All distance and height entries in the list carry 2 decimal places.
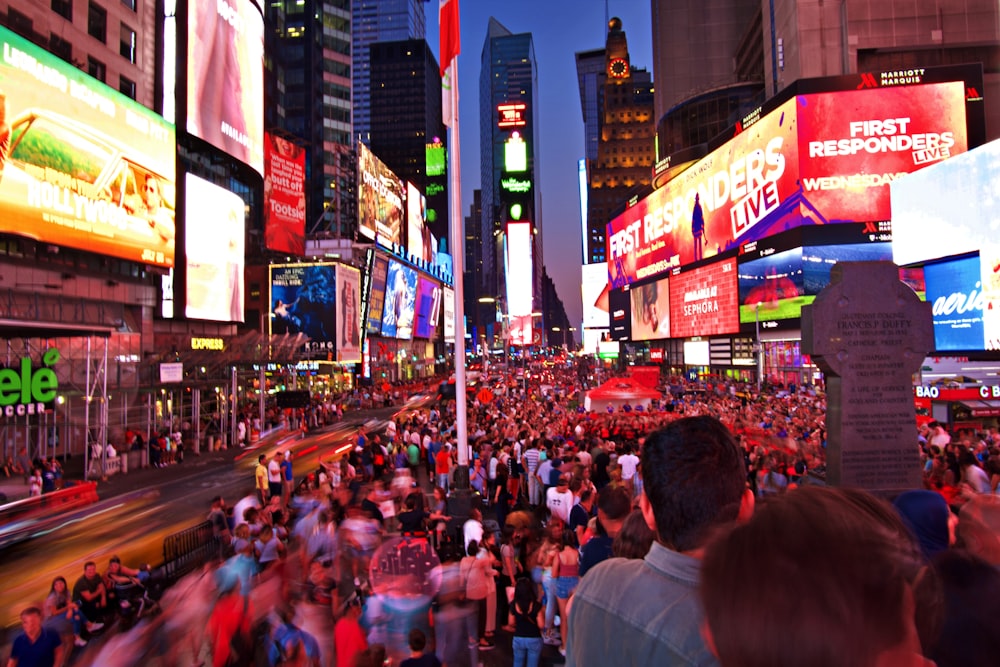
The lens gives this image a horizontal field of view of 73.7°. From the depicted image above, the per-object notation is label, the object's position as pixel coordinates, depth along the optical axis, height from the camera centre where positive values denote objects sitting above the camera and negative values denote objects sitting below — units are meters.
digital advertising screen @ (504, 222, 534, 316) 97.81 +13.78
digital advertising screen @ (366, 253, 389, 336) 63.31 +5.94
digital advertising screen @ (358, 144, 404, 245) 63.12 +16.19
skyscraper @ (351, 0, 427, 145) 191.50 +76.89
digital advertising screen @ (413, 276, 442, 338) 83.57 +6.56
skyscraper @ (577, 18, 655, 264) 158.88 +50.25
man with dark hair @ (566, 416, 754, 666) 1.96 -0.69
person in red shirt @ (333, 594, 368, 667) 5.48 -2.38
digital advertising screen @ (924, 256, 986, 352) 30.38 +2.04
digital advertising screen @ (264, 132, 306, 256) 49.47 +12.48
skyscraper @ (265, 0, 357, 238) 81.50 +34.63
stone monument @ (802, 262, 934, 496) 7.41 -0.16
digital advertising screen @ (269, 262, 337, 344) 53.69 +4.64
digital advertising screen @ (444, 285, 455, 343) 106.88 +6.92
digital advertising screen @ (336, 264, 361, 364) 55.03 +3.68
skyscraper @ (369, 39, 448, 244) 172.62 +65.48
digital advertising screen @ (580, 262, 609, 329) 106.88 +9.56
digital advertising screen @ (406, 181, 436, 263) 81.50 +16.72
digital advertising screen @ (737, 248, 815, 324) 42.72 +4.21
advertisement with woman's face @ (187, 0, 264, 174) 34.78 +16.04
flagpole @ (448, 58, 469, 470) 13.69 +2.02
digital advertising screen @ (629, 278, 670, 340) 66.06 +4.37
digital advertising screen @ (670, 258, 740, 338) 51.09 +4.13
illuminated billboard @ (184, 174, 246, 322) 34.62 +6.06
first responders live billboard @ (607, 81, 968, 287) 41.47 +12.66
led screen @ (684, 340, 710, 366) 59.06 -0.22
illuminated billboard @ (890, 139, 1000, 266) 27.56 +6.33
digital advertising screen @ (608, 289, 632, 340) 79.19 +4.69
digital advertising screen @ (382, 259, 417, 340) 68.00 +6.06
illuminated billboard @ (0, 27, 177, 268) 21.44 +7.39
